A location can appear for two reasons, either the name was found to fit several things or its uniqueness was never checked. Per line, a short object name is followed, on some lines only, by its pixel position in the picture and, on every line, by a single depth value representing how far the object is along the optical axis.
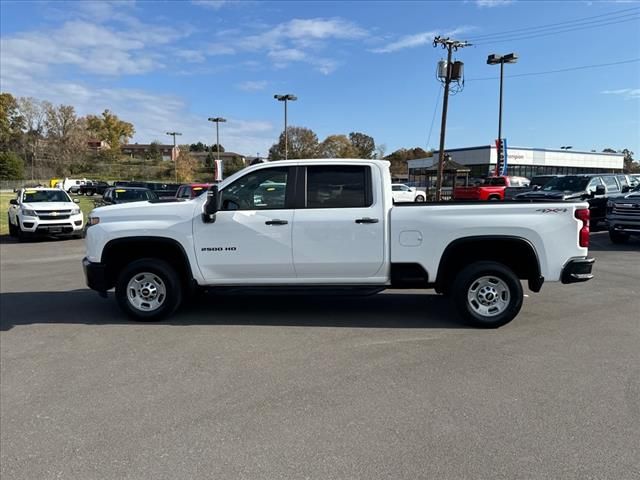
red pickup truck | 26.77
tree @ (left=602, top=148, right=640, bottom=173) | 107.91
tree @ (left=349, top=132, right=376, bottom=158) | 125.69
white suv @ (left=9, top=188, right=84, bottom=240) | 15.61
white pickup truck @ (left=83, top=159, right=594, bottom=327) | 5.68
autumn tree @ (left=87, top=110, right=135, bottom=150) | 130.25
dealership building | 64.94
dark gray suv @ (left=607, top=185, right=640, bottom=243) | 12.69
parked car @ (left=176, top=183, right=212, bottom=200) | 18.61
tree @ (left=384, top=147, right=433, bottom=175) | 114.88
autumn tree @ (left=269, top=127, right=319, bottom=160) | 101.80
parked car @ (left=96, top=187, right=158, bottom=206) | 19.24
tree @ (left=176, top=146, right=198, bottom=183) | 94.81
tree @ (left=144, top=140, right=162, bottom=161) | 123.29
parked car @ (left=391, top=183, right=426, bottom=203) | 34.84
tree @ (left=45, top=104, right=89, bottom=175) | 103.38
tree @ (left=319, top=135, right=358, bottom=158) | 110.94
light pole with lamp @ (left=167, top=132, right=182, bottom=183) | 77.85
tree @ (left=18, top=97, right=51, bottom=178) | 99.38
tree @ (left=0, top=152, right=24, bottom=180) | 87.31
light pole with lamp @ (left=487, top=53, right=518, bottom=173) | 32.31
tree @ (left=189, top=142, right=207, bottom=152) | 174.75
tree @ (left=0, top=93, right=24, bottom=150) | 99.38
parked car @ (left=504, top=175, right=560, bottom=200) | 26.63
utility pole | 26.67
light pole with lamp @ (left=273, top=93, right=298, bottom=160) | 47.72
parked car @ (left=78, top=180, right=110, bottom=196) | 61.00
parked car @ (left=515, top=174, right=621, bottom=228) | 16.48
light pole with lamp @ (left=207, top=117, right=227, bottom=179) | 62.59
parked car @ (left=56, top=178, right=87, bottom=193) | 62.33
